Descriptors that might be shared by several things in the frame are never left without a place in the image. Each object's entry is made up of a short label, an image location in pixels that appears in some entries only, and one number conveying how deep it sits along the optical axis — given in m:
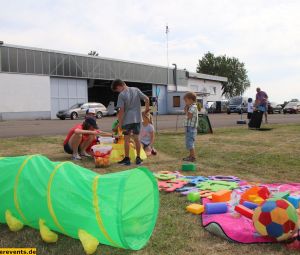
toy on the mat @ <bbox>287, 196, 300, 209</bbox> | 3.07
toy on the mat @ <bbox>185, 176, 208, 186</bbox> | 4.09
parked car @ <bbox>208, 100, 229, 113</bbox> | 34.52
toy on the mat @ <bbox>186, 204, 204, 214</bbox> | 3.05
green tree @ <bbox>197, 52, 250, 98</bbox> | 64.17
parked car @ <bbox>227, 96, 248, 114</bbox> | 29.73
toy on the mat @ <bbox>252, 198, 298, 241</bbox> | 2.37
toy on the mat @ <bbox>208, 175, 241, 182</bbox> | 4.26
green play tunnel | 2.21
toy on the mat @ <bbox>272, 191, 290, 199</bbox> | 3.02
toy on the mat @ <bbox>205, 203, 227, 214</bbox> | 2.99
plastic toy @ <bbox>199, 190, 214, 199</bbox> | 3.52
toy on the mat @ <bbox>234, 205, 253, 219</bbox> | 2.73
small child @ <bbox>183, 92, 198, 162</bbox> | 5.63
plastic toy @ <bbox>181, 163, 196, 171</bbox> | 4.87
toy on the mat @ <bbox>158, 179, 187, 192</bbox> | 3.79
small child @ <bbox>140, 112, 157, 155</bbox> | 6.44
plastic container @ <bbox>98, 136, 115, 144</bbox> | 5.96
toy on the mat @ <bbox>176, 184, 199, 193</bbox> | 3.66
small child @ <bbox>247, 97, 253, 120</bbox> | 13.11
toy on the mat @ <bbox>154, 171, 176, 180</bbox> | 4.32
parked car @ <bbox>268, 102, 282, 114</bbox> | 30.55
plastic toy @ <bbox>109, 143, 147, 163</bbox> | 5.53
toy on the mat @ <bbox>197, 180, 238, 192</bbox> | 3.80
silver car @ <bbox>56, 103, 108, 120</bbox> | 23.17
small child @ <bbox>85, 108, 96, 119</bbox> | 5.74
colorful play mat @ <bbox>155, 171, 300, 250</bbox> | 2.40
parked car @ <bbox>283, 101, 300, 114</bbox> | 29.98
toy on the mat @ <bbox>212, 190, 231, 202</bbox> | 3.31
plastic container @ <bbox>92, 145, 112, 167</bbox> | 5.09
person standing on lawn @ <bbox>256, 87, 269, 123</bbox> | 11.04
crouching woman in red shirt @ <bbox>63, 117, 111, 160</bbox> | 5.64
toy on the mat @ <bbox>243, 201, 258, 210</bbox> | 2.95
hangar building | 24.35
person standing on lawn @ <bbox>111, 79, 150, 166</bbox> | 5.26
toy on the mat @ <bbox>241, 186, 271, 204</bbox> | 3.18
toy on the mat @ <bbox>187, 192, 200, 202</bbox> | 3.41
